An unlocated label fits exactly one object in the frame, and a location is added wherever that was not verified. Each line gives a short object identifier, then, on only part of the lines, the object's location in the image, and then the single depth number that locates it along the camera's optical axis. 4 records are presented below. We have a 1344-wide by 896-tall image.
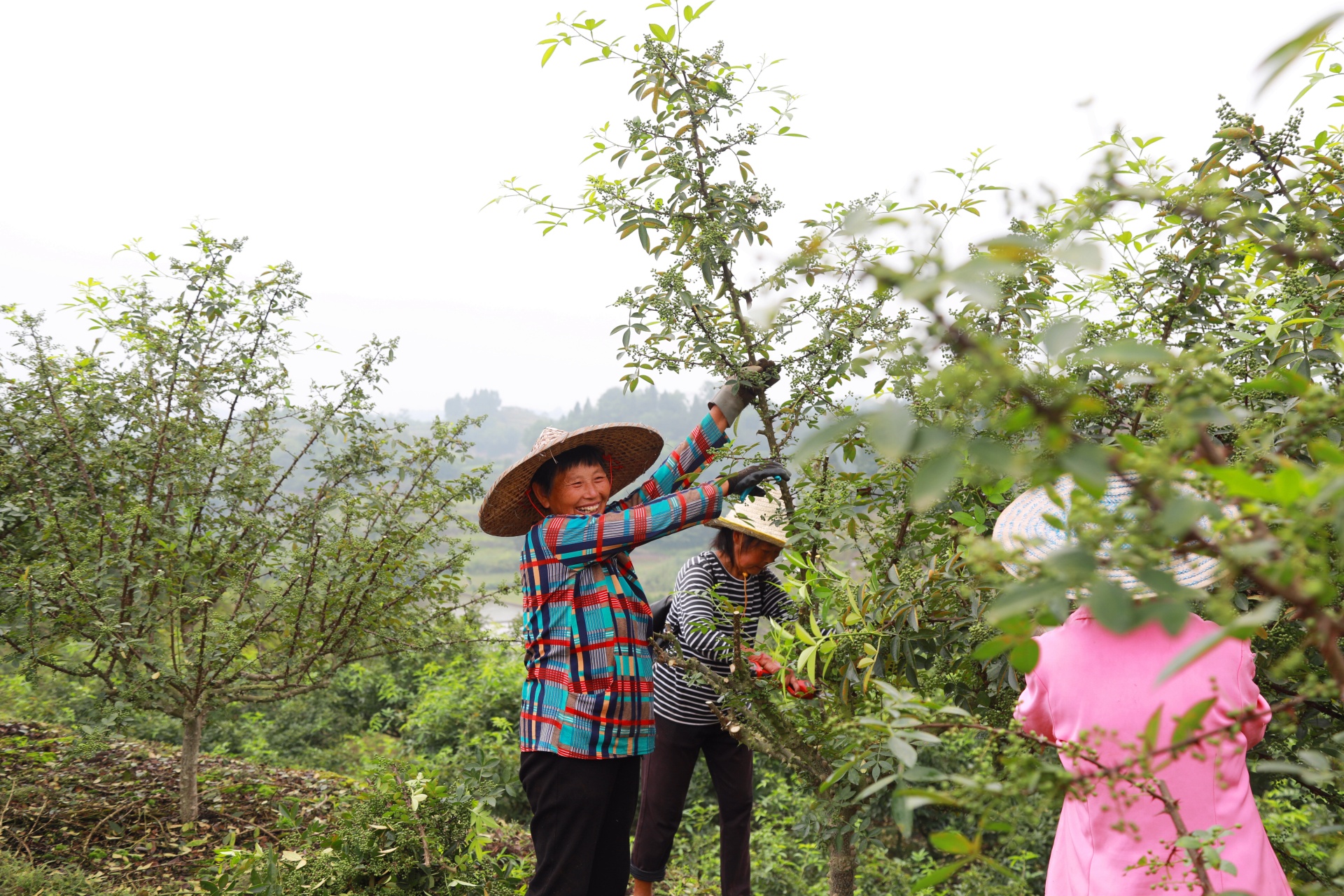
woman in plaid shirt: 2.53
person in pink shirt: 1.45
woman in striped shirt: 3.10
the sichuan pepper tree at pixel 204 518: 3.26
